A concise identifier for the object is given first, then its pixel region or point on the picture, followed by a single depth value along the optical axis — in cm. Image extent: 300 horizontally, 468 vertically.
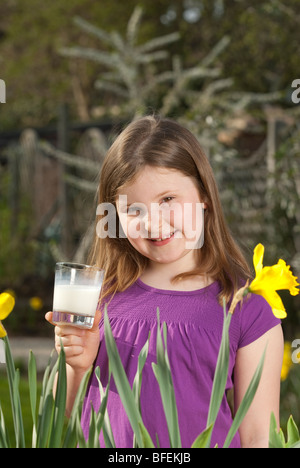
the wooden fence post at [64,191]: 677
